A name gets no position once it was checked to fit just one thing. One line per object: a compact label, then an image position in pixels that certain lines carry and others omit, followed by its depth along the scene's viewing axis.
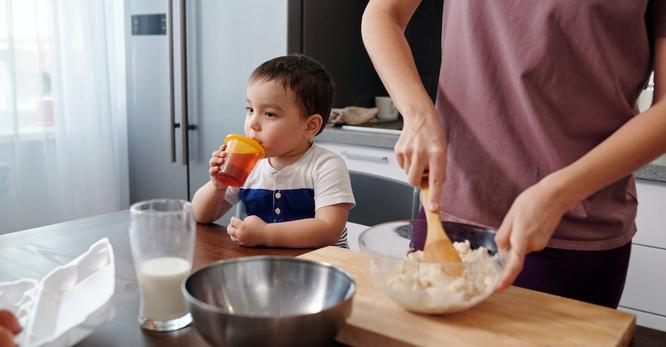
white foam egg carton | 0.68
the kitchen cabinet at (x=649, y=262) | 1.82
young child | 1.35
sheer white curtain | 2.51
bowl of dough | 0.74
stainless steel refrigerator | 2.52
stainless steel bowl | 0.72
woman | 0.89
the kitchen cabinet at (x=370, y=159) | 2.20
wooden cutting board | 0.72
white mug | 2.77
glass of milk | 0.74
